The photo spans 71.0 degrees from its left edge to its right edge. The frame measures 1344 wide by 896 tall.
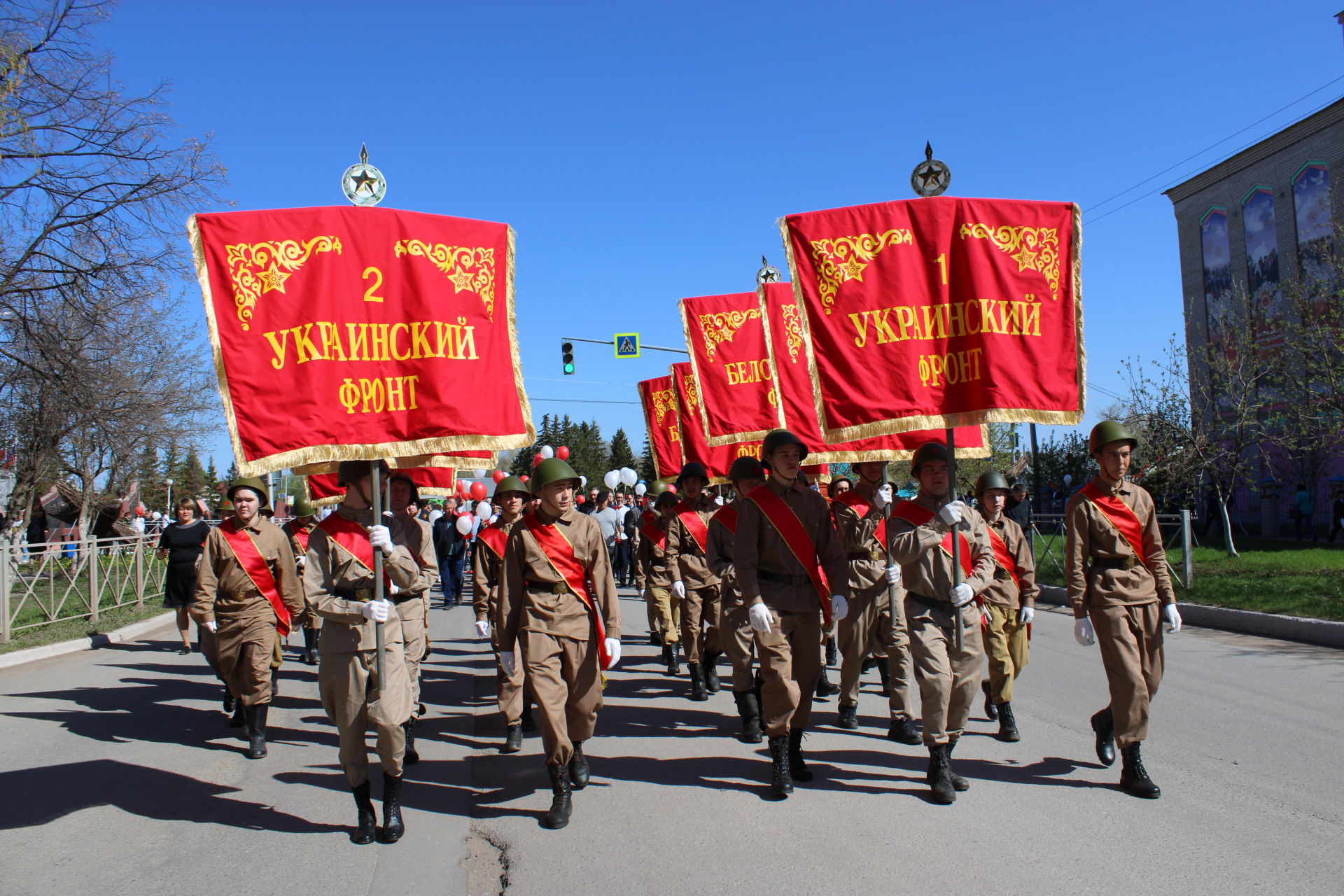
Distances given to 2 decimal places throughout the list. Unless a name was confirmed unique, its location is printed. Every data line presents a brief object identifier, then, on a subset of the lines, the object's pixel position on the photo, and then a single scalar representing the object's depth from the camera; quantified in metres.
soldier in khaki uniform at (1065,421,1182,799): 5.24
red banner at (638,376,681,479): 13.05
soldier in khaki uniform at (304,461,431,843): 4.81
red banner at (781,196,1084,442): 5.95
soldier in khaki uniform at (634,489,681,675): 9.52
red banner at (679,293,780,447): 10.31
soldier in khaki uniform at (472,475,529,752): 6.81
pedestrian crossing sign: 25.05
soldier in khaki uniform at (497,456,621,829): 5.34
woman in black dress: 10.18
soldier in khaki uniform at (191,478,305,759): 6.91
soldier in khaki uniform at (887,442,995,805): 5.21
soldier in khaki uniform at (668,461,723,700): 8.46
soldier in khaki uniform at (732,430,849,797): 5.37
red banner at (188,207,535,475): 5.01
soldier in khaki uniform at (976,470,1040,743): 6.44
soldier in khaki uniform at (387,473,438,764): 5.77
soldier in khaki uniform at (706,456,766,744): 6.60
